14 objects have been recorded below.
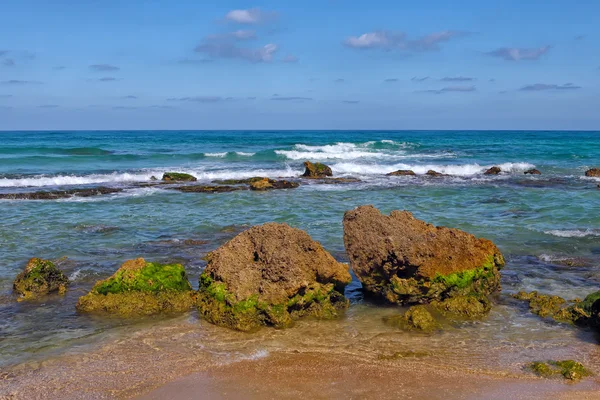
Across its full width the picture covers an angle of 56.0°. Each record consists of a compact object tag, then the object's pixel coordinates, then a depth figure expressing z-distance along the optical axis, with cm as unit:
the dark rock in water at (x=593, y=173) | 2814
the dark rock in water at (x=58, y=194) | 2011
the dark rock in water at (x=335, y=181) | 2498
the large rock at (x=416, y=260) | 846
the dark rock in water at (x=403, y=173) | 2919
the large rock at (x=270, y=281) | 776
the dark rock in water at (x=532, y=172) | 3045
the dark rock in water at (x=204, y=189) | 2188
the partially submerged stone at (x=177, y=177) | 2597
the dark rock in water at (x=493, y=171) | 3116
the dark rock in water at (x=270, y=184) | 2262
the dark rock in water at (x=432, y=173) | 2939
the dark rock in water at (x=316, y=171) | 2783
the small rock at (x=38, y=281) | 899
